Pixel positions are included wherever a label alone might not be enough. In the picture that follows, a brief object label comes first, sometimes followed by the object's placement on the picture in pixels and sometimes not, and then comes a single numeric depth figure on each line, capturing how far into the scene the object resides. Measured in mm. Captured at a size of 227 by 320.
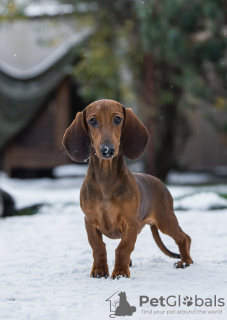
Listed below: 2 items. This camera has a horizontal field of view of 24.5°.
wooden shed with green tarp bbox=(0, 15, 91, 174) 10945
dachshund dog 2971
